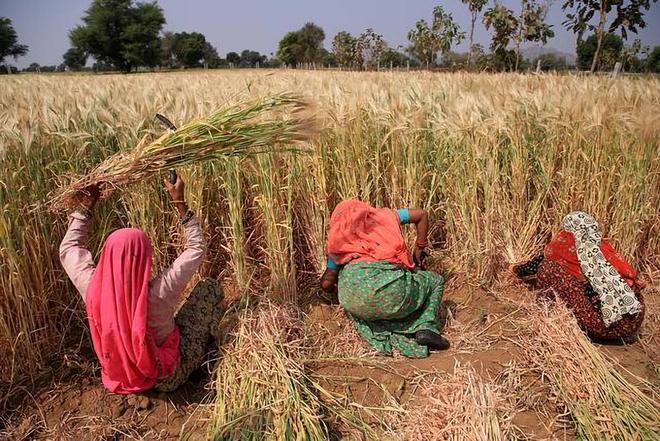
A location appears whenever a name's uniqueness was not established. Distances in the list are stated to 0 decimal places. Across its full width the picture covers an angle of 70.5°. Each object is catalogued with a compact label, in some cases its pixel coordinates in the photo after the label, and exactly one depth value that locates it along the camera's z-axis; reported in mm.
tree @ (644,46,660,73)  44400
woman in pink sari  1947
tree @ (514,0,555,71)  16406
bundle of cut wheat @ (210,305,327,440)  2004
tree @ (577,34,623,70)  20777
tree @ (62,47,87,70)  52875
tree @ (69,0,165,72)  49594
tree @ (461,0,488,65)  20016
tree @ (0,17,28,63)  48406
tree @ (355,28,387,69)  31938
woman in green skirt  2523
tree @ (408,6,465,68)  25203
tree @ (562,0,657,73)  12031
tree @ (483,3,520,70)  18203
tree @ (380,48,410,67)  44047
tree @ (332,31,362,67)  35209
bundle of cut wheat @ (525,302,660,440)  2045
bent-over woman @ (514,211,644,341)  2514
